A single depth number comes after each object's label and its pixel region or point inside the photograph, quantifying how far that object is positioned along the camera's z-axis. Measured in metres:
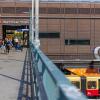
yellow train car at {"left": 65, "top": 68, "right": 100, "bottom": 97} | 47.17
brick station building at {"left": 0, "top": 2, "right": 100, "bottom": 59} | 81.62
